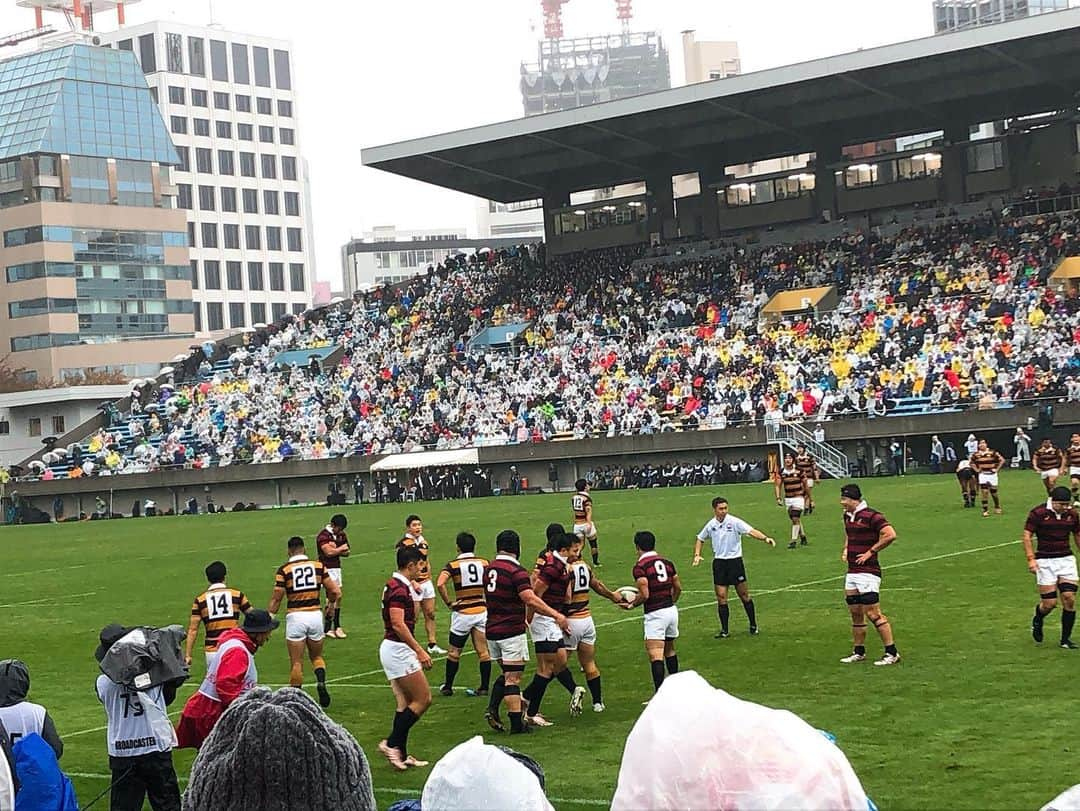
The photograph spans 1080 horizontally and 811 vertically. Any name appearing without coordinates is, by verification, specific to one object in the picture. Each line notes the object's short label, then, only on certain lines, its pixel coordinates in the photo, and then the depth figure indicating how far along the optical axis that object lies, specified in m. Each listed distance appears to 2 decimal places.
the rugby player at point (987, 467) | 32.19
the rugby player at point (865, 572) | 17.16
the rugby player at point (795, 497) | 29.97
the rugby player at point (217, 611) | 15.94
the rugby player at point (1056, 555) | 17.33
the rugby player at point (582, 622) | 15.45
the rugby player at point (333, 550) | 22.55
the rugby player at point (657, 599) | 16.02
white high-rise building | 135.12
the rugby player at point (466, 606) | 17.48
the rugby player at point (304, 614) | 17.33
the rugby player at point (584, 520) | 29.19
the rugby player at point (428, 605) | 20.19
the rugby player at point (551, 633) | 15.23
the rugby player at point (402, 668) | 13.80
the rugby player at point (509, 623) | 14.90
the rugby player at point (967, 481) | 34.47
